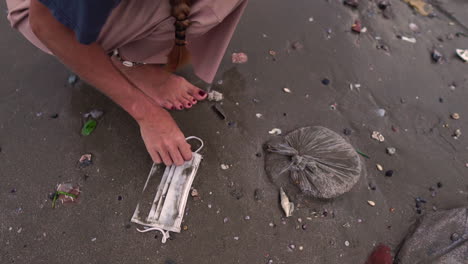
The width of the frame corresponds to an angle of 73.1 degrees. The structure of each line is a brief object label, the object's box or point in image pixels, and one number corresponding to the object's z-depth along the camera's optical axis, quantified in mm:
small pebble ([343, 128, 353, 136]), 1935
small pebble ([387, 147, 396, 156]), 1903
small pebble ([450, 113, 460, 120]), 2125
